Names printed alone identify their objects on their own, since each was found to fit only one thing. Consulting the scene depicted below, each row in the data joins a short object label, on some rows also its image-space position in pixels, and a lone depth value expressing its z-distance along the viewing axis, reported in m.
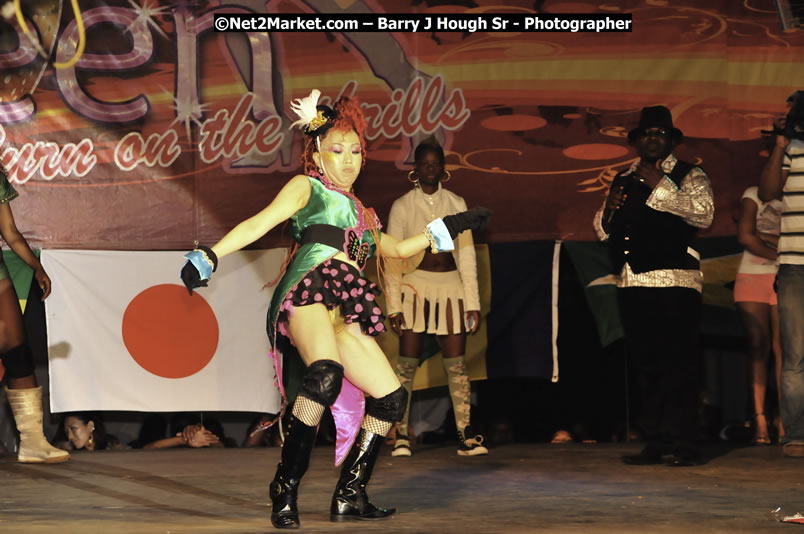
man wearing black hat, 11.63
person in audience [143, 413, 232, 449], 14.22
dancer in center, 8.30
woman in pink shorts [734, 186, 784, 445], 13.55
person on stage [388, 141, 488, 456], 13.14
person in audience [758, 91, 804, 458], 11.98
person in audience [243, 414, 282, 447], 14.31
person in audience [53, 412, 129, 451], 14.09
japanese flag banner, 13.79
